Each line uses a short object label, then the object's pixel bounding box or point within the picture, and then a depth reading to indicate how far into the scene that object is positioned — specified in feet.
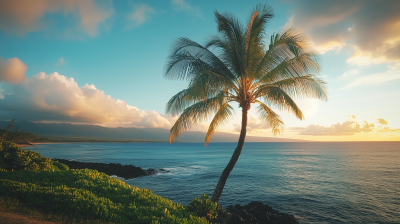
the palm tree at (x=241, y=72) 31.09
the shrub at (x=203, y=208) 23.48
